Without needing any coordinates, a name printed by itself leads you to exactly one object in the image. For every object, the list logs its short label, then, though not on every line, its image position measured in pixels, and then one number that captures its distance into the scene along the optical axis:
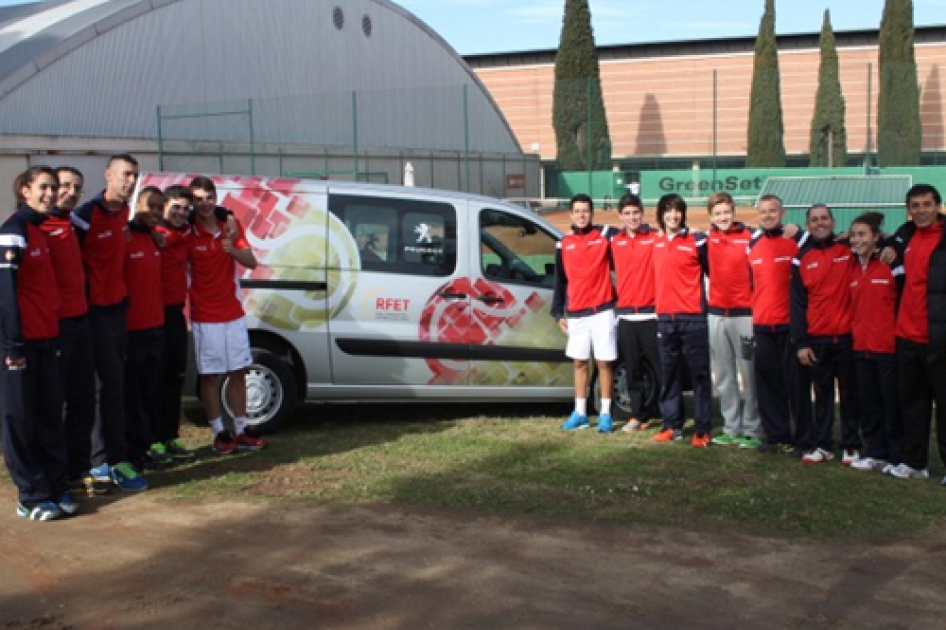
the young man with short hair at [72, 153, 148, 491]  6.76
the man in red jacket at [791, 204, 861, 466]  7.38
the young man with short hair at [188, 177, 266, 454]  7.69
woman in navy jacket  5.95
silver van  8.61
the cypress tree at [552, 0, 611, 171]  31.86
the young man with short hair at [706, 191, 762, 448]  7.95
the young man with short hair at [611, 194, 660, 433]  8.44
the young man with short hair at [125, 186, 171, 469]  7.21
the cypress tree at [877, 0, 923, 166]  26.39
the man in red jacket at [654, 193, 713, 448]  8.07
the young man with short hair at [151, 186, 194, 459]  7.57
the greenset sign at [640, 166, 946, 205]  32.09
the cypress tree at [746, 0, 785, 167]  40.88
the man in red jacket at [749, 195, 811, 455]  7.68
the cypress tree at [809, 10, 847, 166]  37.47
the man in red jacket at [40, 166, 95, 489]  6.28
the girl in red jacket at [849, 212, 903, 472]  7.12
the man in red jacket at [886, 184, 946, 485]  6.72
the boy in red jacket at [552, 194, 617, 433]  8.57
